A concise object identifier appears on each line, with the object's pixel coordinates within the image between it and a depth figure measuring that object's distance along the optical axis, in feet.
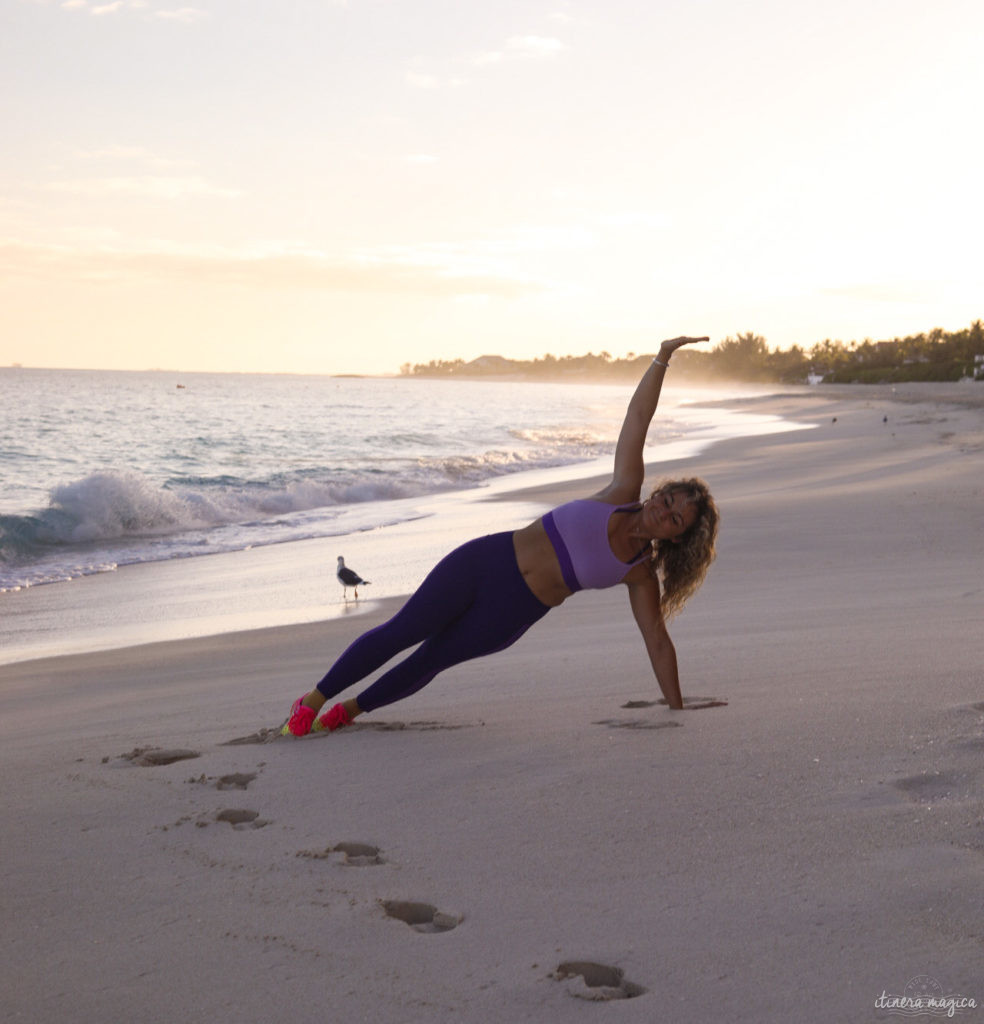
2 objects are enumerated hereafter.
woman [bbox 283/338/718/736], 12.35
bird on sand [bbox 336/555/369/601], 26.40
